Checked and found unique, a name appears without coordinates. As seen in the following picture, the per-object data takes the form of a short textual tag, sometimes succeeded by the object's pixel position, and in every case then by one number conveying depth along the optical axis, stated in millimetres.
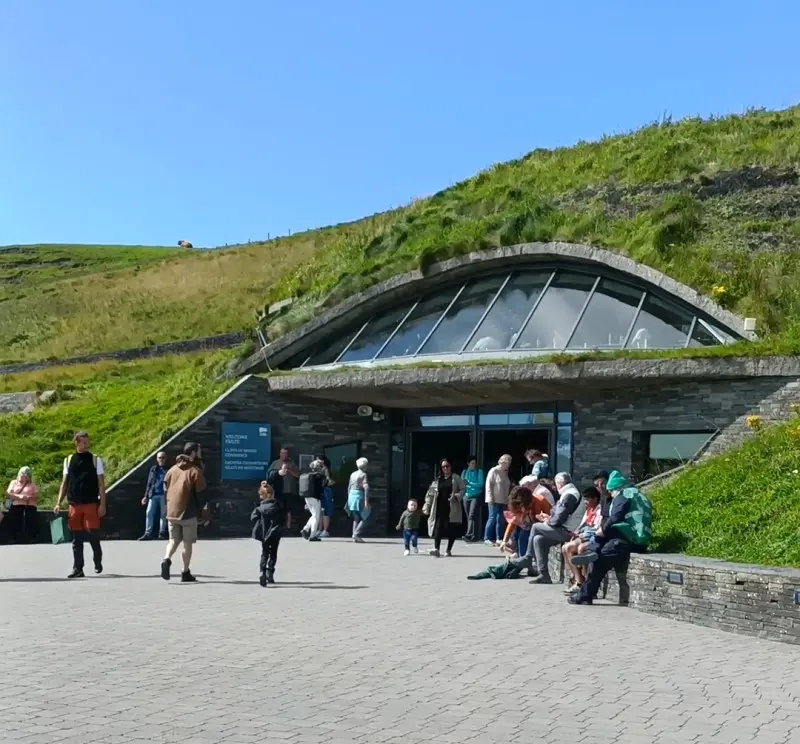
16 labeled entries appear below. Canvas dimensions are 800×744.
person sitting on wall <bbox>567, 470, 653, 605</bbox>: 11008
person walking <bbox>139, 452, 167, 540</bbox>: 19250
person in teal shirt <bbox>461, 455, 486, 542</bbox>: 19391
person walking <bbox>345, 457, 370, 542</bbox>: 19078
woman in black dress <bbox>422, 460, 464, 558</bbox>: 16109
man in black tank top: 12633
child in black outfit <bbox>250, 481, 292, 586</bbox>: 12055
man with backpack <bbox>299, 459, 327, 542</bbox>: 19188
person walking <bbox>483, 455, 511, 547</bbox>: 17406
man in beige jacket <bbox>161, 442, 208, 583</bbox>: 12148
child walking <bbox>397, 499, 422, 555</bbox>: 16319
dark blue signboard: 20953
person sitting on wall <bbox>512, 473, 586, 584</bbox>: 12672
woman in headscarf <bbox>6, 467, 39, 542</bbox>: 18078
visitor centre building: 17578
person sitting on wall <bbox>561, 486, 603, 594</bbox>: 11359
